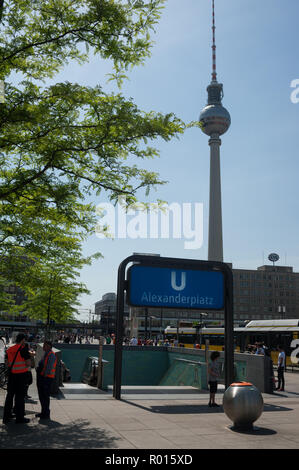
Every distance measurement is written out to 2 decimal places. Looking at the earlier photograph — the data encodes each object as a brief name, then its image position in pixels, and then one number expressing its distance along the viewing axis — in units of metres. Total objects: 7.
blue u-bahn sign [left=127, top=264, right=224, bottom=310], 14.43
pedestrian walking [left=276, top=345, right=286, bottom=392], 18.06
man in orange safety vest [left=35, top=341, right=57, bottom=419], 9.86
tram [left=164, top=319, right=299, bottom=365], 33.31
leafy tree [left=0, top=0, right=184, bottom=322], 9.80
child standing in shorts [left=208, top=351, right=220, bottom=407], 12.85
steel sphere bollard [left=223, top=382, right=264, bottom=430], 9.28
